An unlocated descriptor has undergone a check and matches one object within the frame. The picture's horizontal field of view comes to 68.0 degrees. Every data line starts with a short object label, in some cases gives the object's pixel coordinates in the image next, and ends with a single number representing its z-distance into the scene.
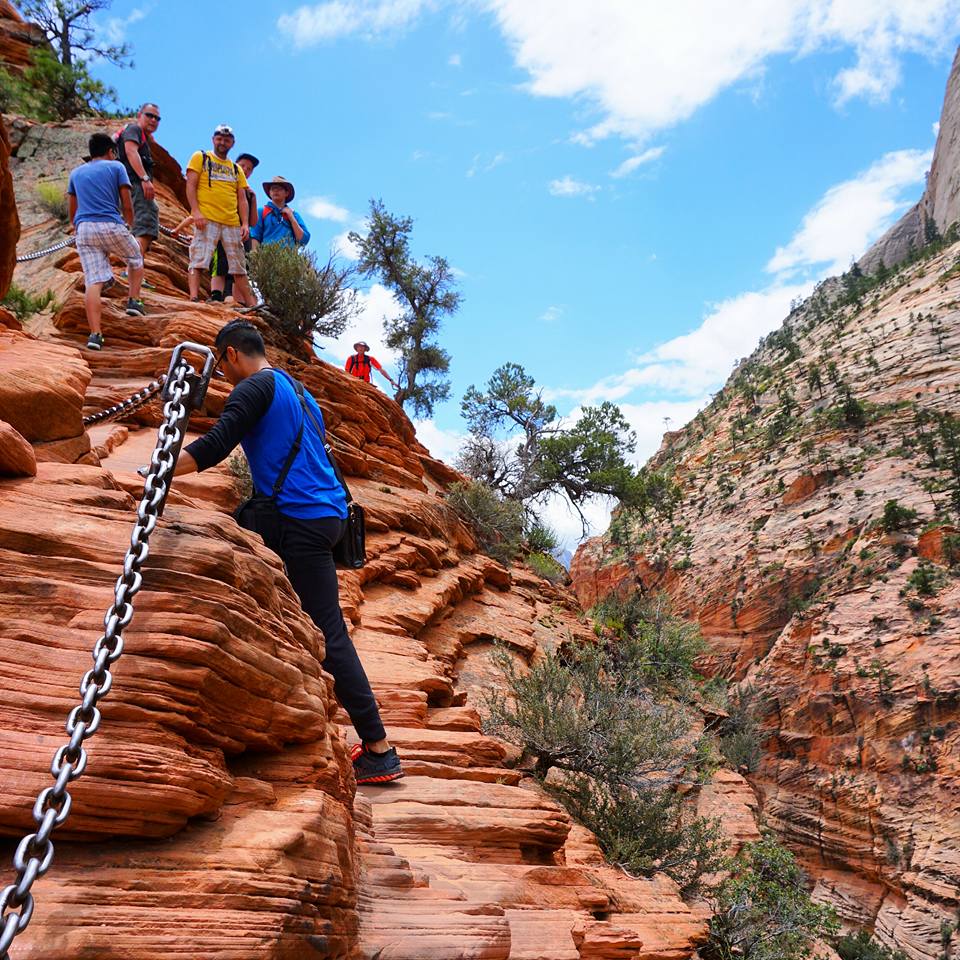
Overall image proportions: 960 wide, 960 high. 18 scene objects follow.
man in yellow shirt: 8.70
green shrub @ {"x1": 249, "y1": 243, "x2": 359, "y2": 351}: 10.23
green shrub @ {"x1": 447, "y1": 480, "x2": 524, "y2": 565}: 12.84
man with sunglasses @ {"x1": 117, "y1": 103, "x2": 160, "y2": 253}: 9.23
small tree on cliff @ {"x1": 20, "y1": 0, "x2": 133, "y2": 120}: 15.95
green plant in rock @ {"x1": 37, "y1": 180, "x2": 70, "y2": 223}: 11.98
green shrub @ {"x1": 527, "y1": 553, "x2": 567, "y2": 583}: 14.75
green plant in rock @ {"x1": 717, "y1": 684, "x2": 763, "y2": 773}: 16.06
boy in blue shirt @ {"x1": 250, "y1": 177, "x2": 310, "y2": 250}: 10.90
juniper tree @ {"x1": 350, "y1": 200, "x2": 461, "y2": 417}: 19.72
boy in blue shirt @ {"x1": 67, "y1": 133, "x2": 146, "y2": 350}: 7.11
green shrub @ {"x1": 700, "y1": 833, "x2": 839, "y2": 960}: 5.82
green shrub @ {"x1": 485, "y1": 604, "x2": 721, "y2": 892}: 6.21
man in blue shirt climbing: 3.50
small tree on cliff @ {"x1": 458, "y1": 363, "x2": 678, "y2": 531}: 18.22
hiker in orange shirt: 12.91
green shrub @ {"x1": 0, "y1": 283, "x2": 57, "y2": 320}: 7.77
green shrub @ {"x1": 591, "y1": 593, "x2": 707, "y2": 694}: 12.19
